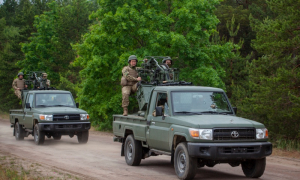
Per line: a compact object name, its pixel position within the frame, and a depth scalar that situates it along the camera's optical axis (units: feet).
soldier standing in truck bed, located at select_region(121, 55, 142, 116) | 46.49
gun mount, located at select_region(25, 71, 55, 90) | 74.95
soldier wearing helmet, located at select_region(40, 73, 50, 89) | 74.95
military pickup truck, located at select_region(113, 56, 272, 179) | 30.68
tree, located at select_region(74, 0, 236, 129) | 83.61
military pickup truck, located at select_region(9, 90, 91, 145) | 59.16
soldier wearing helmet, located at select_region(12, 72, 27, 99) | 81.35
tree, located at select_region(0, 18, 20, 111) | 163.53
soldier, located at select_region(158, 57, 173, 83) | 44.51
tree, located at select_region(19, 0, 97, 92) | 149.18
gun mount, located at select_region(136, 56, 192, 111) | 41.31
